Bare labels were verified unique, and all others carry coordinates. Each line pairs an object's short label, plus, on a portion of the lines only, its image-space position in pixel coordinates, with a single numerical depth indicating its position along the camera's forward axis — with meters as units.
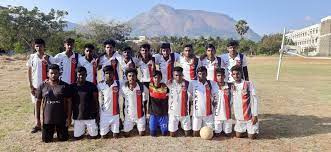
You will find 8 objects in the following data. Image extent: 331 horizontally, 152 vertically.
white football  7.32
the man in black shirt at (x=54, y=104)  7.00
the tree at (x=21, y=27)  40.75
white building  99.69
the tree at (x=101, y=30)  76.42
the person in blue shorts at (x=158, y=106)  7.59
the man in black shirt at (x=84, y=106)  7.23
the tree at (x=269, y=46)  84.81
